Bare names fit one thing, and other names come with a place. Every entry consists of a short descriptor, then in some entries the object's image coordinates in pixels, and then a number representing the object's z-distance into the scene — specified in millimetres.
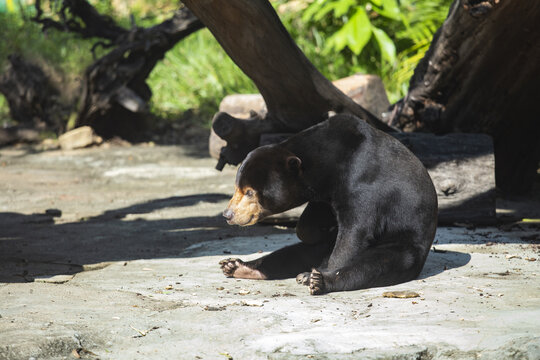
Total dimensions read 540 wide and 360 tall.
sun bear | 7605
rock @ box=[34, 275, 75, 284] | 8203
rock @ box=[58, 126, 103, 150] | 23000
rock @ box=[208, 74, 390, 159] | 18078
